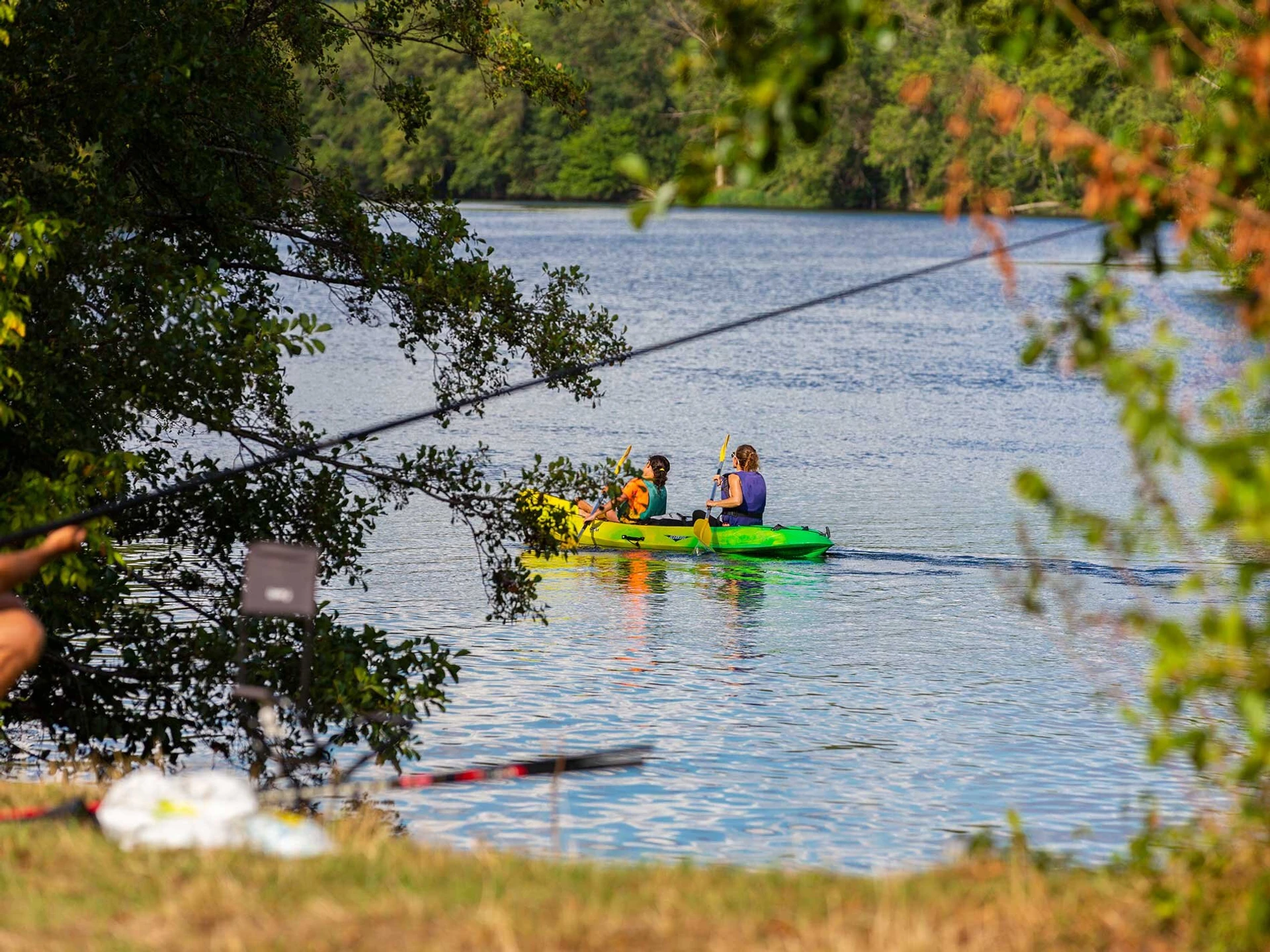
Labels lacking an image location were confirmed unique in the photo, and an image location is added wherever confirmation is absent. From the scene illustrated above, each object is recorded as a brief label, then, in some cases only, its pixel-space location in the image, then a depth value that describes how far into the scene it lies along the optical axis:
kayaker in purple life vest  44.50
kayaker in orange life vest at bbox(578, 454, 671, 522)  44.72
